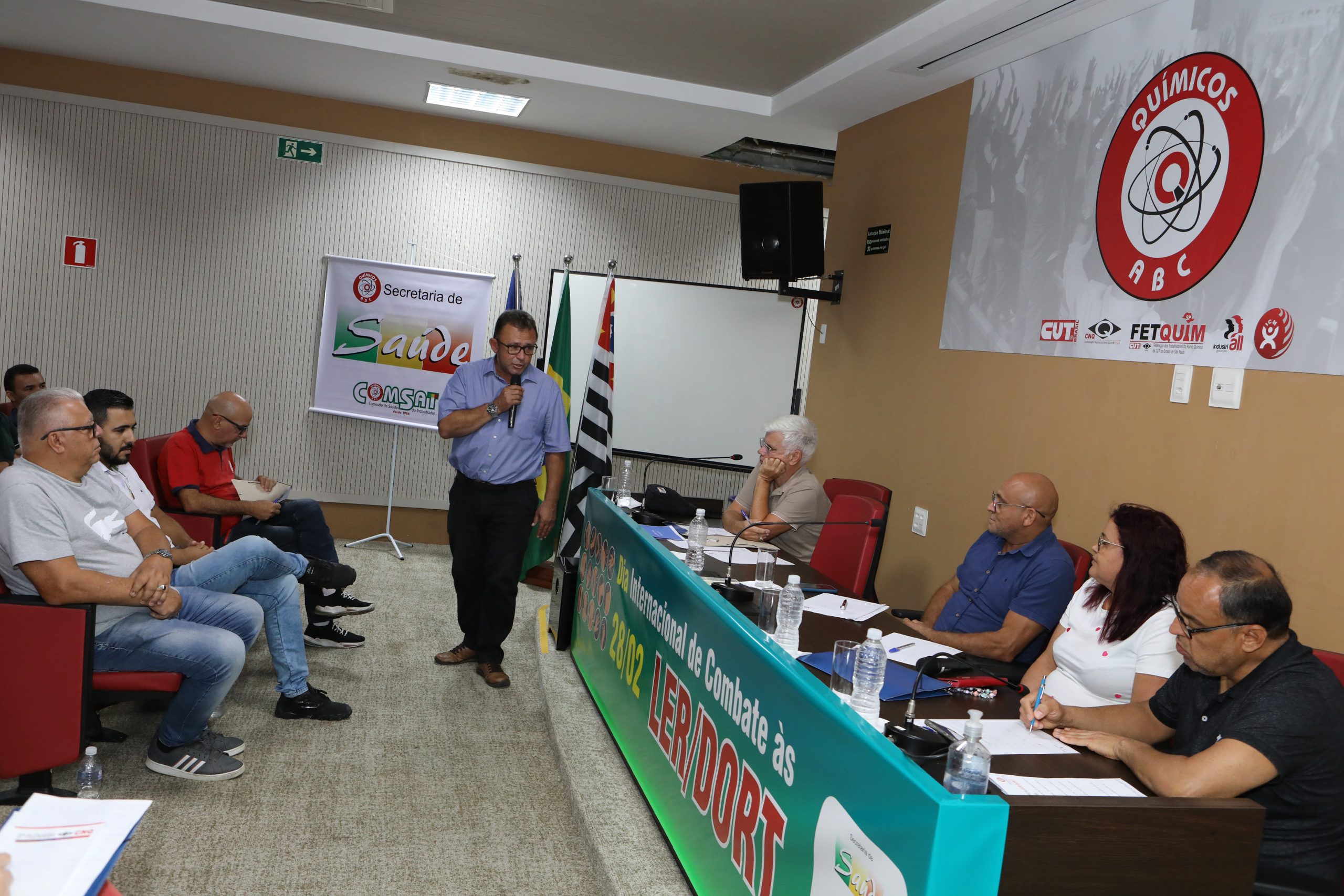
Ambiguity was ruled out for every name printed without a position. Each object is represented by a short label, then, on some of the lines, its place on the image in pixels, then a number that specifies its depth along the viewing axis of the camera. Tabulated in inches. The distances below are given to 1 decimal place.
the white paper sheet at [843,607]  111.8
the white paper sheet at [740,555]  136.3
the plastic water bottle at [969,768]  60.6
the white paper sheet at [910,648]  96.8
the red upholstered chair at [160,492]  157.9
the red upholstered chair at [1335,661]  82.5
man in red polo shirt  160.4
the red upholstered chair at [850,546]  142.3
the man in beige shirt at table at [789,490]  157.8
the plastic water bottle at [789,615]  95.3
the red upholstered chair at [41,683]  98.6
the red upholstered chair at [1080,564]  120.3
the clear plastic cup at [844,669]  76.4
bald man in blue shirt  113.5
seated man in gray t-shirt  102.3
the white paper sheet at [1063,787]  65.6
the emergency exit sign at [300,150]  241.0
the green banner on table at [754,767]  59.9
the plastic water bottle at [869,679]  73.6
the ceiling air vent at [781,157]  245.3
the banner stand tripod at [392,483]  250.4
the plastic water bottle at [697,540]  122.3
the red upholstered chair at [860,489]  158.1
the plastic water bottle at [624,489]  158.1
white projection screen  245.4
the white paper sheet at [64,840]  45.6
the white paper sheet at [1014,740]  74.4
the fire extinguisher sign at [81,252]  233.0
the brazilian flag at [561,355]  224.2
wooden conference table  60.8
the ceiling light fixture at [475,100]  221.0
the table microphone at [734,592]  108.0
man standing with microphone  156.7
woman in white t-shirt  92.7
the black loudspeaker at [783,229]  201.2
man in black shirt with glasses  68.2
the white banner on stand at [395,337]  245.1
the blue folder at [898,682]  84.1
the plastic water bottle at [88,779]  107.0
